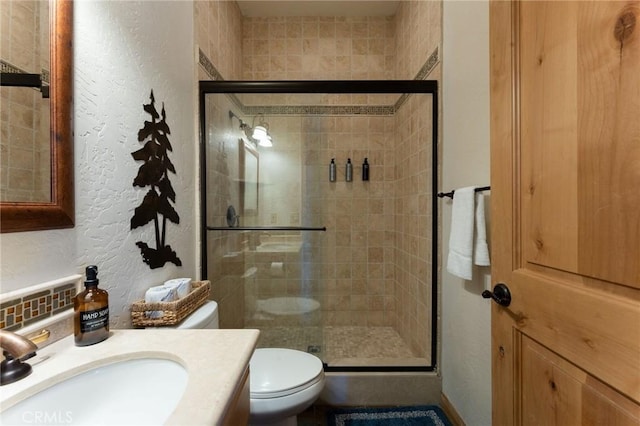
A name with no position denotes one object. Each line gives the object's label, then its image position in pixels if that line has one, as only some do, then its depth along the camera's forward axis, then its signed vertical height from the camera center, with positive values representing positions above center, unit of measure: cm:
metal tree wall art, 111 +13
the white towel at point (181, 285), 114 -31
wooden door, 50 +0
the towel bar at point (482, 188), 111 +10
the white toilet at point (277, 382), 111 -75
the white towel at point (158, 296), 103 -33
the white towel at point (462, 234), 117 -10
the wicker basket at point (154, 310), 103 -39
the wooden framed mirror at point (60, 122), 73 +26
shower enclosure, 175 -3
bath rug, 149 -118
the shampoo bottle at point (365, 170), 251 +40
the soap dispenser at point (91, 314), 70 -27
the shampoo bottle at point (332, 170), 244 +39
